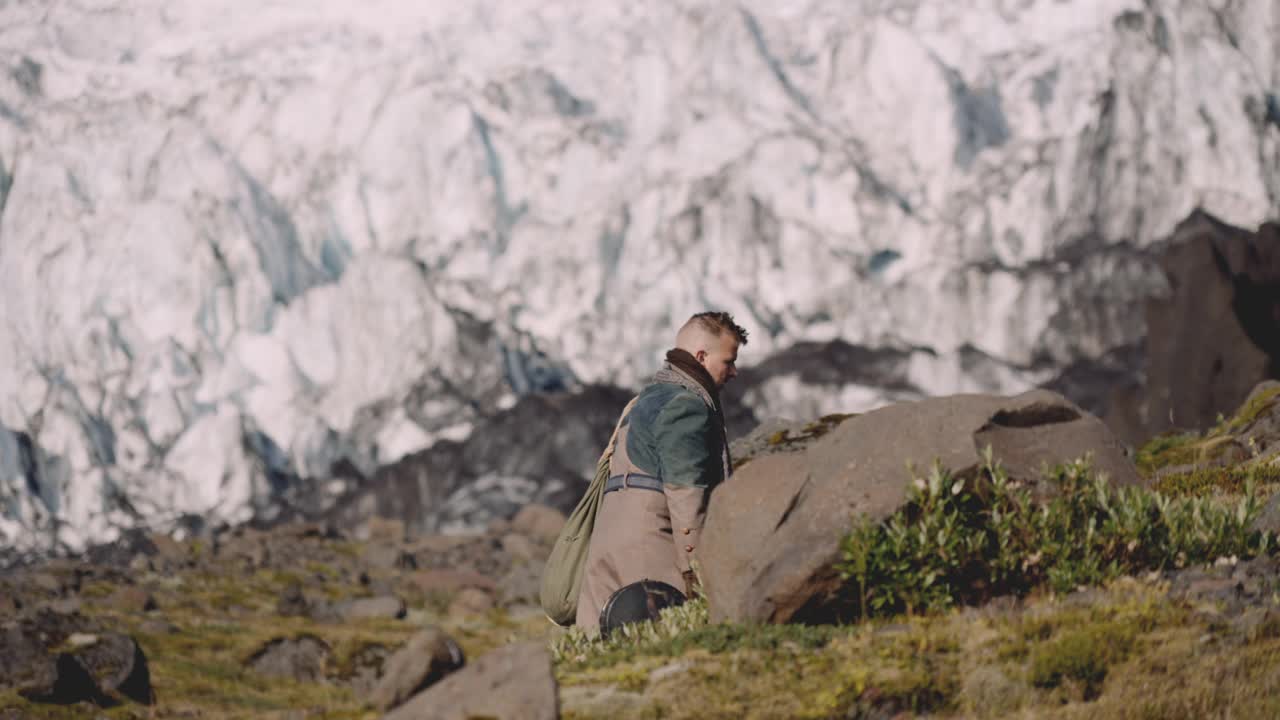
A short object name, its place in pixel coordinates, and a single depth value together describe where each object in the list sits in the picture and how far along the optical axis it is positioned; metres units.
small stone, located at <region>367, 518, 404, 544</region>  70.38
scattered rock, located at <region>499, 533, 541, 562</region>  59.75
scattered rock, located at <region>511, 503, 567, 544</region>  68.56
